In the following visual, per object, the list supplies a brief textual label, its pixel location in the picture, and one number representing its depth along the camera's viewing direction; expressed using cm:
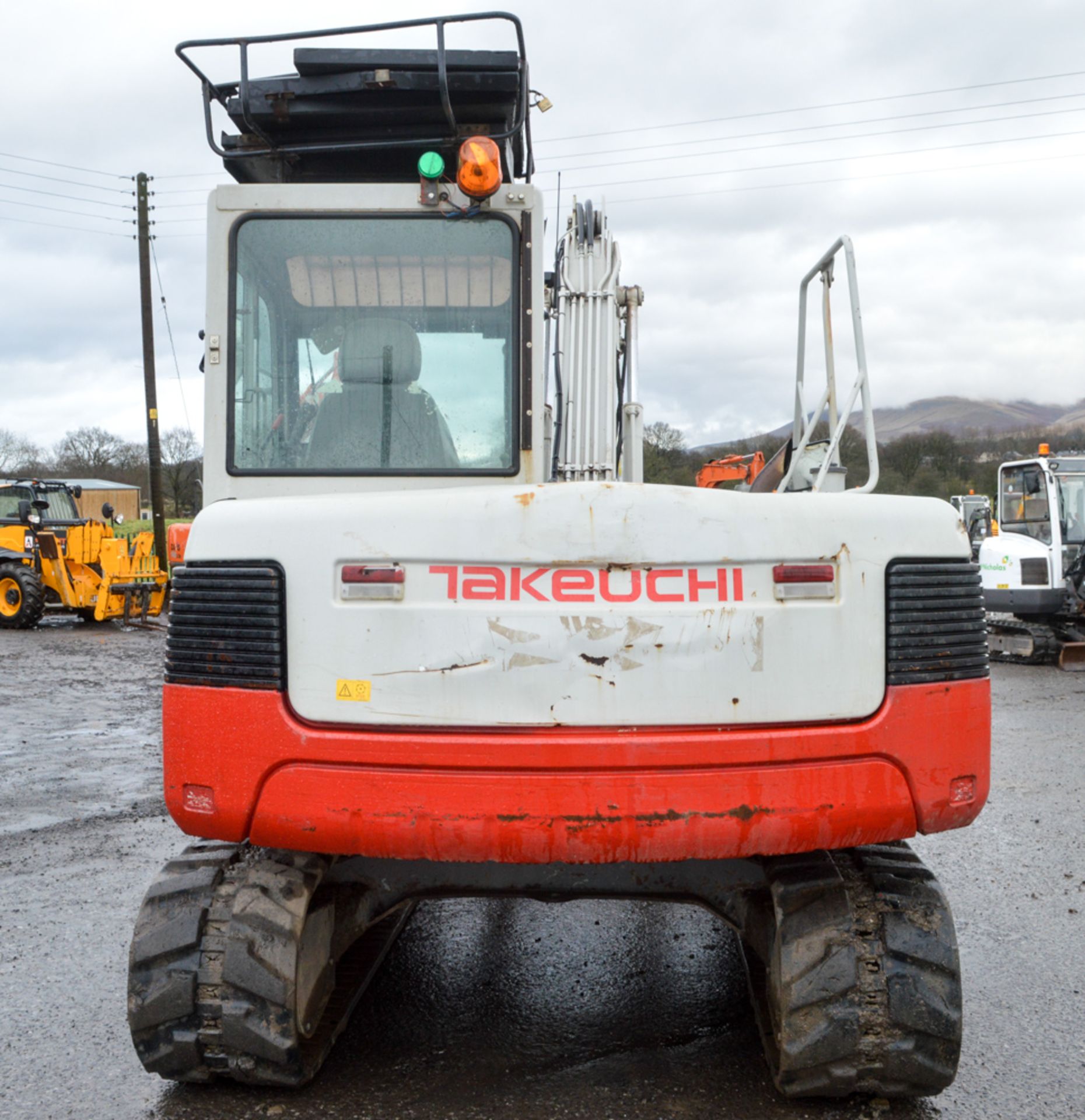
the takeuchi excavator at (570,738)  267
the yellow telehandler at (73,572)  1886
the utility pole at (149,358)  2434
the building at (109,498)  7650
